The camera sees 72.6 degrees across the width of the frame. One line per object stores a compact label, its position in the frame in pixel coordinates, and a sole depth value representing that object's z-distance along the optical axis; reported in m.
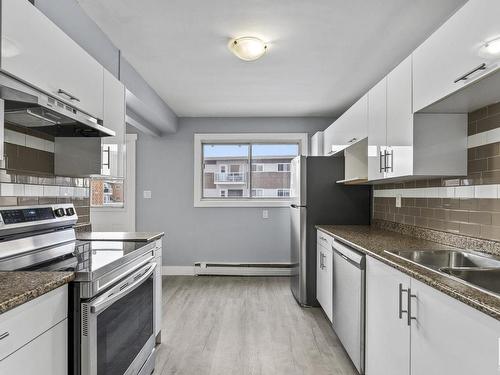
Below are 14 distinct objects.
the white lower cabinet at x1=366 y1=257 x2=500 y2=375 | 1.08
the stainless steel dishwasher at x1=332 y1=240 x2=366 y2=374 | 2.15
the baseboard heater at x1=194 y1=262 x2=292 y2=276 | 4.95
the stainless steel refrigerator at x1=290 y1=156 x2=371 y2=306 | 3.67
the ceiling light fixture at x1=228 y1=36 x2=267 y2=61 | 2.54
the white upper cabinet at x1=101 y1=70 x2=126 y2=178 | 2.38
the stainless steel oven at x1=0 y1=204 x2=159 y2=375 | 1.38
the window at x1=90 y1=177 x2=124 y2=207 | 5.27
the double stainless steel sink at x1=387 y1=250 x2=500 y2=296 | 1.63
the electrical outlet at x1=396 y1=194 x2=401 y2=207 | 3.05
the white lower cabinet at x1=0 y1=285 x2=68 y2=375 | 1.02
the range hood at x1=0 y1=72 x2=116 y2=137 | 1.47
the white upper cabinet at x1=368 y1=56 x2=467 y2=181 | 2.04
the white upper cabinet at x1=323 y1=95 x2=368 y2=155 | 2.91
